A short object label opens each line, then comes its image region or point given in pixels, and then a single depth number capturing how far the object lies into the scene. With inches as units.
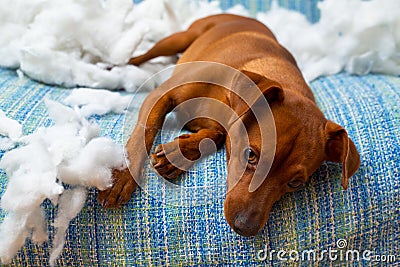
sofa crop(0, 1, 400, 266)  26.3
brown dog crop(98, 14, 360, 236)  26.2
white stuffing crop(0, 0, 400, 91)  33.9
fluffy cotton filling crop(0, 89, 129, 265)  25.1
